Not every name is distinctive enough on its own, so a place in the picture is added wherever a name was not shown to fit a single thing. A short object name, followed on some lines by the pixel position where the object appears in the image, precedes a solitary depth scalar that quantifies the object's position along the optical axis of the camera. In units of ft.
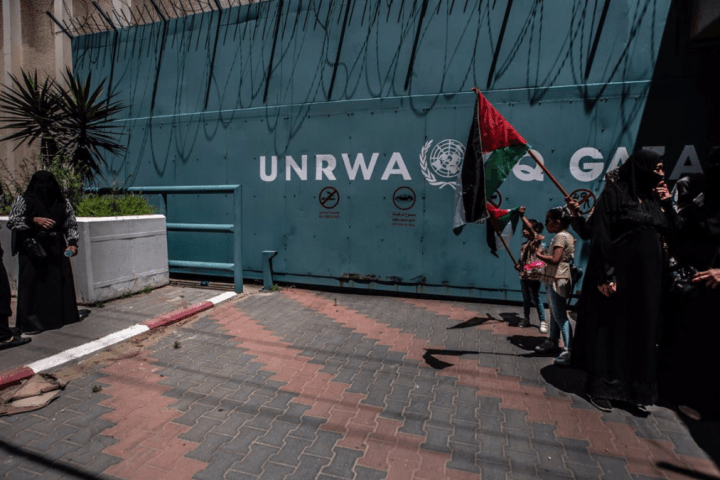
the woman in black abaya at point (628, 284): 10.94
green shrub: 21.75
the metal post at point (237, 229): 22.84
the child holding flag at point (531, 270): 16.24
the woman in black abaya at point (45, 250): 15.84
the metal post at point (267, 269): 24.81
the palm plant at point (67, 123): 26.61
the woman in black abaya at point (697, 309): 10.52
